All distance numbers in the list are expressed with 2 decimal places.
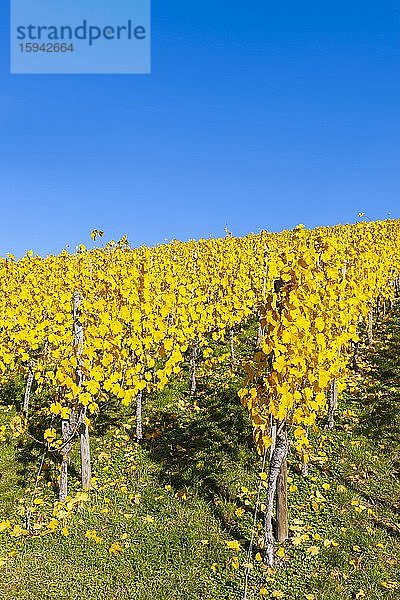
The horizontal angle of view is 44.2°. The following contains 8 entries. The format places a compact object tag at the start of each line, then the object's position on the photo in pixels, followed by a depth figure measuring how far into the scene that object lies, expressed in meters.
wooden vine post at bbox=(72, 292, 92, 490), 7.75
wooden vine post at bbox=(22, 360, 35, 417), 10.48
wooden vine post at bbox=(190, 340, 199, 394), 11.49
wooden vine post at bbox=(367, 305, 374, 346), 13.84
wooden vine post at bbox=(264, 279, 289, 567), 5.97
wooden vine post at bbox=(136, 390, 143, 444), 9.32
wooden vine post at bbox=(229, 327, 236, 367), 13.24
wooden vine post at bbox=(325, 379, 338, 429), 9.38
